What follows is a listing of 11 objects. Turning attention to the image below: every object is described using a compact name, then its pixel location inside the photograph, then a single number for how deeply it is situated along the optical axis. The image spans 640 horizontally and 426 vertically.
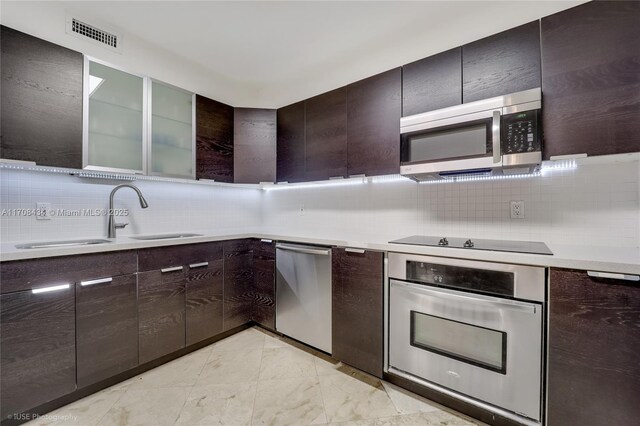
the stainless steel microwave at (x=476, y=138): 1.45
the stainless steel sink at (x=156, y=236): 2.23
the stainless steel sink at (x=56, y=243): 1.67
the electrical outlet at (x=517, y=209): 1.76
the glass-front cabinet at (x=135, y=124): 1.85
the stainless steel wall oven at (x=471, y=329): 1.28
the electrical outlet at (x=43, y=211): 1.84
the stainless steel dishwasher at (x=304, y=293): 2.00
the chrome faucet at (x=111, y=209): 2.07
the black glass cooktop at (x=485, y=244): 1.40
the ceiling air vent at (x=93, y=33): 1.77
